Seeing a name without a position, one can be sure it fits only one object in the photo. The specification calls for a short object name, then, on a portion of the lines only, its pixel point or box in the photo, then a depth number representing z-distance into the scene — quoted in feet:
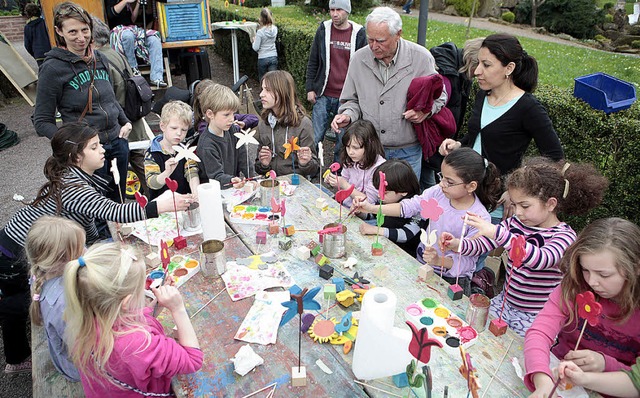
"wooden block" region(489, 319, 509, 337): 6.08
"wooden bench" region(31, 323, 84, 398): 6.44
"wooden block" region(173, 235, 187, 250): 8.12
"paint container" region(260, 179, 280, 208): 9.57
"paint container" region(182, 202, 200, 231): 8.65
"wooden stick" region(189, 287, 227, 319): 6.55
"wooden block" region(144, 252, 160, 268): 7.63
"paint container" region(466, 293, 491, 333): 6.02
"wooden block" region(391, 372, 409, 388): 5.32
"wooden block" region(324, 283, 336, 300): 6.52
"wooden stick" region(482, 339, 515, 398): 5.28
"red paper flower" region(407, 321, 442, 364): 4.56
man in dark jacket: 15.65
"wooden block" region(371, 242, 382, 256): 7.86
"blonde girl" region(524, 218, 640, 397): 5.37
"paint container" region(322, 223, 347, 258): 7.66
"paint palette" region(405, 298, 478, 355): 5.89
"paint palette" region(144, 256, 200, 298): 7.09
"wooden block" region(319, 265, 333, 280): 7.14
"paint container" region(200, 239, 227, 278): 7.20
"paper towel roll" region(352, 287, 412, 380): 4.93
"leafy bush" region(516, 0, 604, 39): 58.59
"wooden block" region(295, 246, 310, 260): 7.74
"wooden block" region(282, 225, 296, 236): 8.49
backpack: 14.25
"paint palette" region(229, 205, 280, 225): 9.00
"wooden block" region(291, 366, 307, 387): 5.32
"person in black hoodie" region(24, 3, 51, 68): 20.95
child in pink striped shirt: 7.07
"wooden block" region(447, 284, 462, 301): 6.62
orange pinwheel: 9.97
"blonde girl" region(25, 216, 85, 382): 6.16
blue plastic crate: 11.50
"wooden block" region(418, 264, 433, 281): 7.06
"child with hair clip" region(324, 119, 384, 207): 10.34
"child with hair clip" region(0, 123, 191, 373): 8.27
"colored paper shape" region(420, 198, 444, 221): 7.16
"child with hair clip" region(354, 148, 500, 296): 8.14
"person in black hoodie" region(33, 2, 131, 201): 10.47
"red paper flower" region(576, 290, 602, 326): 4.91
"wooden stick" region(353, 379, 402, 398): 5.23
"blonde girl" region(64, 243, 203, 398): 5.09
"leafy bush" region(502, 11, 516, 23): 63.26
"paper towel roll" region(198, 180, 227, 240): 7.88
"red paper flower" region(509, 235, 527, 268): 6.05
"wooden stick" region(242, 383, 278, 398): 5.24
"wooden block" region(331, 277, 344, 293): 6.88
